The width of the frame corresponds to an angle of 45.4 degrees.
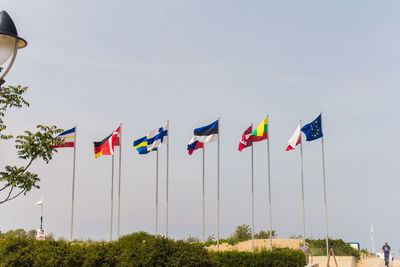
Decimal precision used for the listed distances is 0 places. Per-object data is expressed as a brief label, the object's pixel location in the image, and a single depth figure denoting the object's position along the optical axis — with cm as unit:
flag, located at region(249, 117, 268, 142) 2908
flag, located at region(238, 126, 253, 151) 2905
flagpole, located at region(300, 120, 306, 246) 3044
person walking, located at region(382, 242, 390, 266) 2969
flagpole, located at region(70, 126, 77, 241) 3294
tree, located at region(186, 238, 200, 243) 3431
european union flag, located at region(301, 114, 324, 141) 2884
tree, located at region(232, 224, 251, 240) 3972
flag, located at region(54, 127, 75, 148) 2962
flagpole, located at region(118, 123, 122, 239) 3303
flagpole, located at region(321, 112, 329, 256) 2914
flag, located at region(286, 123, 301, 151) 2836
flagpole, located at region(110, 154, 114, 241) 3369
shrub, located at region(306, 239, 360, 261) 3347
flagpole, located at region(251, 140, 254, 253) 3088
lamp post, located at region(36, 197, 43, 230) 3950
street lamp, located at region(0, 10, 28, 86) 901
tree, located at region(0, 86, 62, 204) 2114
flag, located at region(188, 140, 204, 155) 2984
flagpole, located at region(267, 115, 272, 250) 2960
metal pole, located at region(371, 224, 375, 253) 4831
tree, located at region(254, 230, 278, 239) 4040
